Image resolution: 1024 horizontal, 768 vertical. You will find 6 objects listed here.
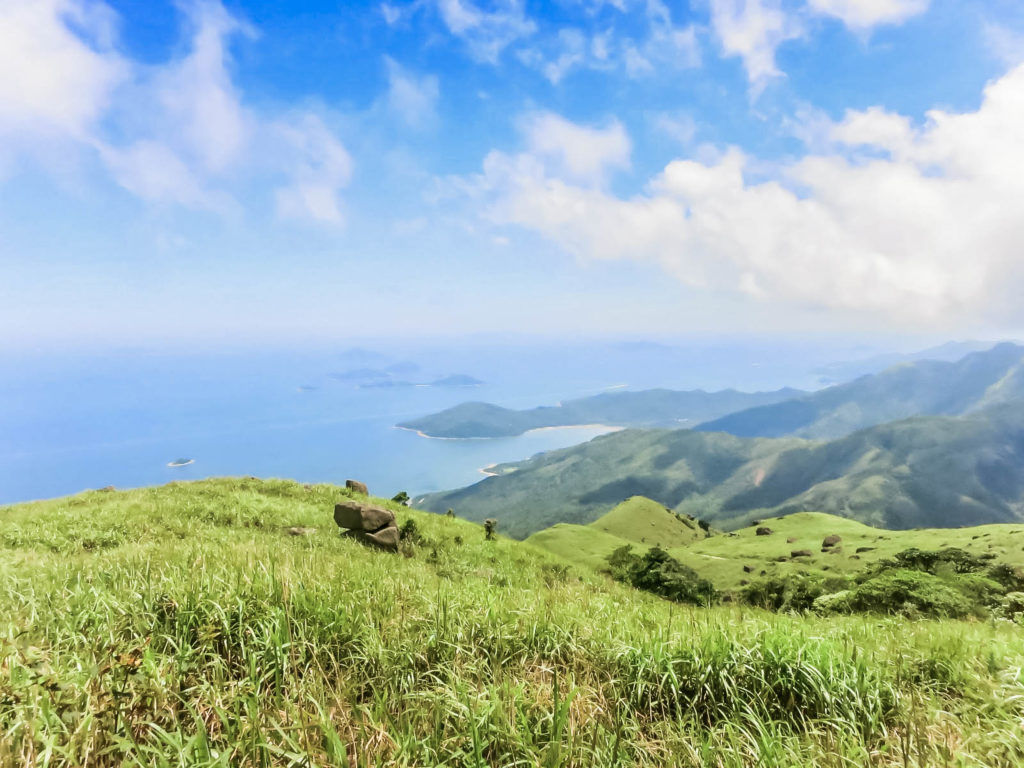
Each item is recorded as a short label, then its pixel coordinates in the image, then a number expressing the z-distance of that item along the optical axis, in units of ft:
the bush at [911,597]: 56.59
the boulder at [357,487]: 98.96
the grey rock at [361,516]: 66.08
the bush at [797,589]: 84.23
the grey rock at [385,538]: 64.08
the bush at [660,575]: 114.11
